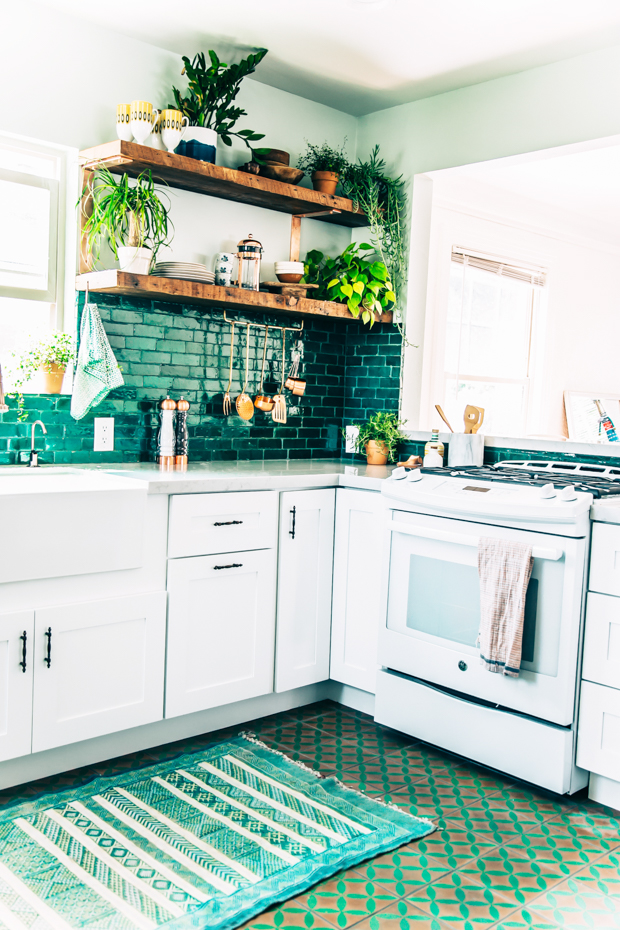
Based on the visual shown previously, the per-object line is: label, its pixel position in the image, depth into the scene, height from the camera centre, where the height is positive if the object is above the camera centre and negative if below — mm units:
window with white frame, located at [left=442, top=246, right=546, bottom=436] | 4898 +453
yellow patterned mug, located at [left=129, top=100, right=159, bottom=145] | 2848 +973
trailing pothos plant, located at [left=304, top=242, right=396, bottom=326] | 3617 +552
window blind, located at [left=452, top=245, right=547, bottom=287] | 4824 +913
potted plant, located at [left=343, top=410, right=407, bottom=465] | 3645 -162
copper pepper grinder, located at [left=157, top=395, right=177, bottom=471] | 3158 -159
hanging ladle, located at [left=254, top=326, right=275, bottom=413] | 3617 -25
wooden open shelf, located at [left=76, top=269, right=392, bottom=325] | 2855 +389
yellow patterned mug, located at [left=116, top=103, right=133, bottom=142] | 2889 +974
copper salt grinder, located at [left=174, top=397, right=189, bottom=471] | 3201 -170
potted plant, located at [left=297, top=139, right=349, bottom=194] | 3562 +1063
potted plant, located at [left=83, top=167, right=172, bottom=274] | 2871 +627
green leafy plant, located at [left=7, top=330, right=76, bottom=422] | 2855 +94
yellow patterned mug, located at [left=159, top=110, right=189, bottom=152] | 2957 +985
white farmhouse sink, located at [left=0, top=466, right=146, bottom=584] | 2203 -402
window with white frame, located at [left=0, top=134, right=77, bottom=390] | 2916 +545
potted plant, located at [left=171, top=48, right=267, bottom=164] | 3102 +1170
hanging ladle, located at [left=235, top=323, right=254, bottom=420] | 3529 -42
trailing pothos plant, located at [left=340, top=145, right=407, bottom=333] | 3662 +894
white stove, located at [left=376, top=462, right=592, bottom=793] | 2395 -685
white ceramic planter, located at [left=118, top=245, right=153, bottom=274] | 2898 +481
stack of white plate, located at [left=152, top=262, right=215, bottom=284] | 3047 +470
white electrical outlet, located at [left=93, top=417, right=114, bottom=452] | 3068 -170
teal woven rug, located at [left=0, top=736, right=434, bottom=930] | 1848 -1188
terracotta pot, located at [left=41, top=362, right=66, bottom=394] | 2885 +30
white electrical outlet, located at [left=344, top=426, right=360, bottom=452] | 3820 -163
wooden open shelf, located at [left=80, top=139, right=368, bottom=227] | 2830 +842
